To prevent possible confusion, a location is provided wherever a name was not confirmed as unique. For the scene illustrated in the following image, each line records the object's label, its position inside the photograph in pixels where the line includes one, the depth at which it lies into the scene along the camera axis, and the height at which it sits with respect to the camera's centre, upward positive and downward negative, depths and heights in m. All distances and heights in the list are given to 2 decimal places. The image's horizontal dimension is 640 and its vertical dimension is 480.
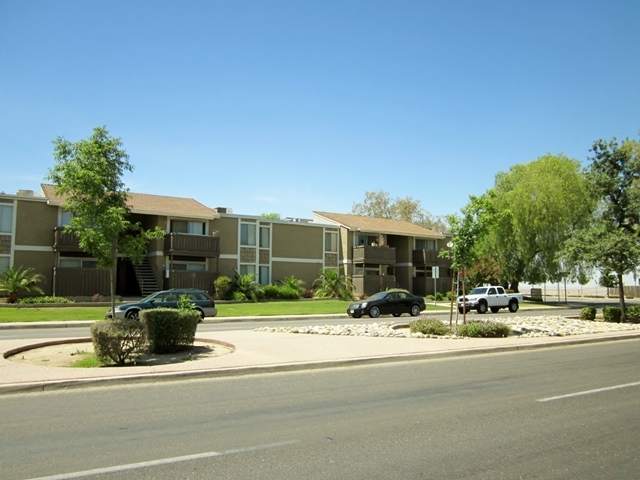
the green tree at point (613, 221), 24.69 +3.62
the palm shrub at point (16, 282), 30.83 +0.20
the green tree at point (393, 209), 78.50 +10.84
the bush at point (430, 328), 18.00 -1.27
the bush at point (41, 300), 30.67 -0.77
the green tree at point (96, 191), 14.76 +2.50
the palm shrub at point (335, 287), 42.38 +0.03
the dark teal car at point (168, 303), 23.64 -0.72
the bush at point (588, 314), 26.39 -1.17
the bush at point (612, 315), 25.25 -1.17
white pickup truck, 35.12 -0.74
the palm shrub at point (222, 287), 37.72 -0.02
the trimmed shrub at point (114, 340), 11.33 -1.08
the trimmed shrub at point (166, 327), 12.82 -0.93
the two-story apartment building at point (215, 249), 34.00 +2.70
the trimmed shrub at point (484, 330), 17.55 -1.31
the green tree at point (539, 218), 43.84 +5.49
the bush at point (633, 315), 25.36 -1.18
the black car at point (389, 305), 29.89 -0.94
